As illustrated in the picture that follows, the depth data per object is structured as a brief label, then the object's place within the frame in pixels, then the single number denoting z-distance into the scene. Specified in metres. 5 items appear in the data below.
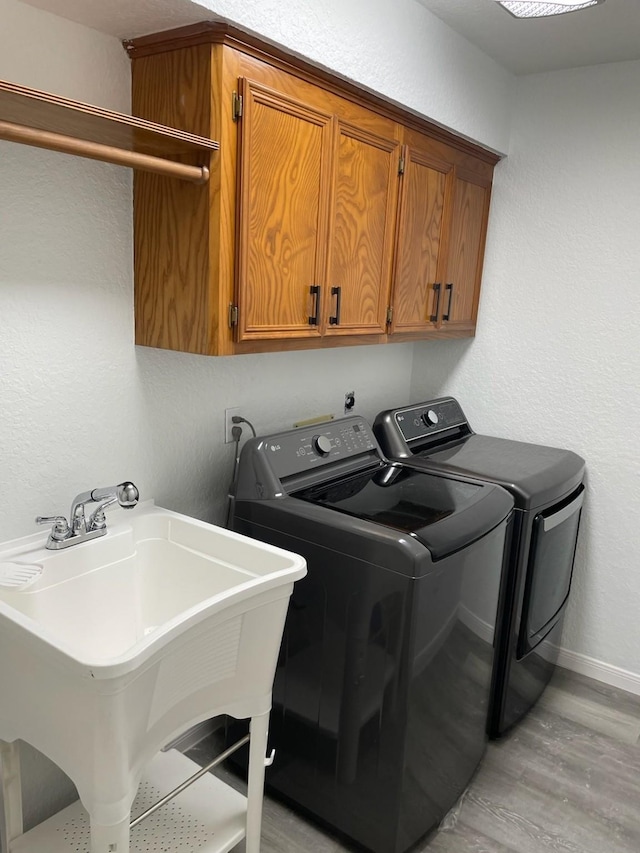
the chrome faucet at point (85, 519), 1.51
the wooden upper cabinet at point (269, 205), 1.47
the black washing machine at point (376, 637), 1.61
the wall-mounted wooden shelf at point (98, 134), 1.16
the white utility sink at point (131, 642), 1.12
